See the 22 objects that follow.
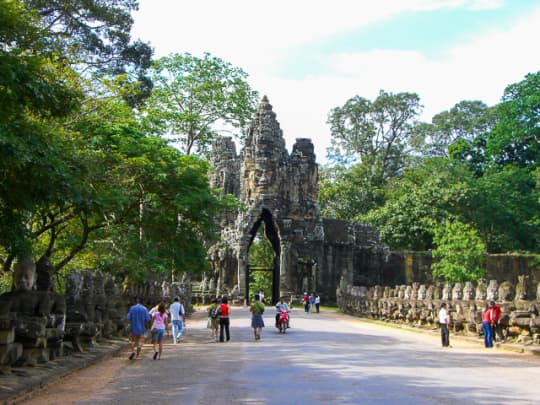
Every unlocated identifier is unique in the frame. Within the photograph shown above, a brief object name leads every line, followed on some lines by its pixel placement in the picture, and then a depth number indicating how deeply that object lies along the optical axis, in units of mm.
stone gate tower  44094
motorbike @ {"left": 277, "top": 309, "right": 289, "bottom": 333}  22953
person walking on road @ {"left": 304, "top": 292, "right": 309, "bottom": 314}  37344
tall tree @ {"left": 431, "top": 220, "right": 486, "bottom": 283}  43594
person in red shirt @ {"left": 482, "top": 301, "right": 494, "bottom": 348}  19034
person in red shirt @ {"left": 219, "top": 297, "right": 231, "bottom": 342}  20328
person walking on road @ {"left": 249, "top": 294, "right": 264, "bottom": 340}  20225
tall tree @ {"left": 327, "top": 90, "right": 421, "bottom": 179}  68250
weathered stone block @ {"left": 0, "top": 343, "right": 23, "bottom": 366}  10891
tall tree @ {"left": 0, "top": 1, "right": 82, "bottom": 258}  9273
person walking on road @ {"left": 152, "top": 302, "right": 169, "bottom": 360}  16047
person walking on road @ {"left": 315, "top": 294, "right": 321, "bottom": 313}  37781
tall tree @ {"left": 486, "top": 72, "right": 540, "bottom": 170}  55312
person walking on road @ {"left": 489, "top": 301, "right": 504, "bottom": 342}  19250
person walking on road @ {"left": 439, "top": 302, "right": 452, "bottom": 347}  19391
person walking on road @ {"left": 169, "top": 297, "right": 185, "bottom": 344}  19578
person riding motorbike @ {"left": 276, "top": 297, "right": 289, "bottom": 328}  23231
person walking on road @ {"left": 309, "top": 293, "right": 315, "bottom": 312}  39250
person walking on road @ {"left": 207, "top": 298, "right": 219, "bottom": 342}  20828
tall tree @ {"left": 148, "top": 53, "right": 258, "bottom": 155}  46094
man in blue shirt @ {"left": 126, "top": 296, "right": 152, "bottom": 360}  15180
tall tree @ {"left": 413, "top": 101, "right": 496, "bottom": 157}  68750
